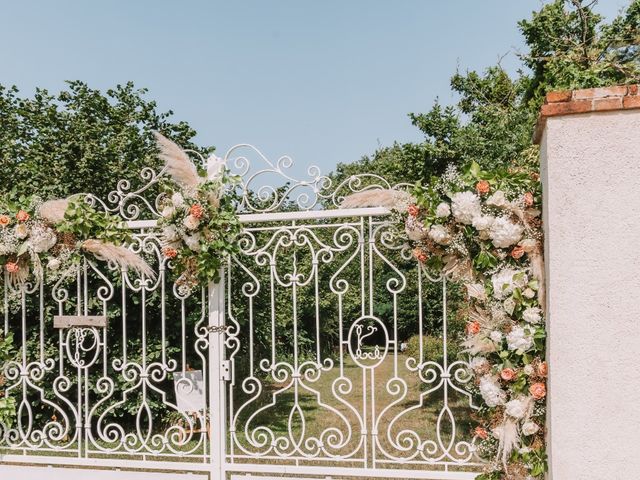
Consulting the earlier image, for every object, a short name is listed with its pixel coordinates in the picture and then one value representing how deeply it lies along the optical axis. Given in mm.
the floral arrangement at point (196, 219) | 3645
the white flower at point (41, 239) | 3932
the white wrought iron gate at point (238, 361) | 3584
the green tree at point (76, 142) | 5816
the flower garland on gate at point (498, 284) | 2900
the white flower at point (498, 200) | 3023
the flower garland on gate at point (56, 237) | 3904
